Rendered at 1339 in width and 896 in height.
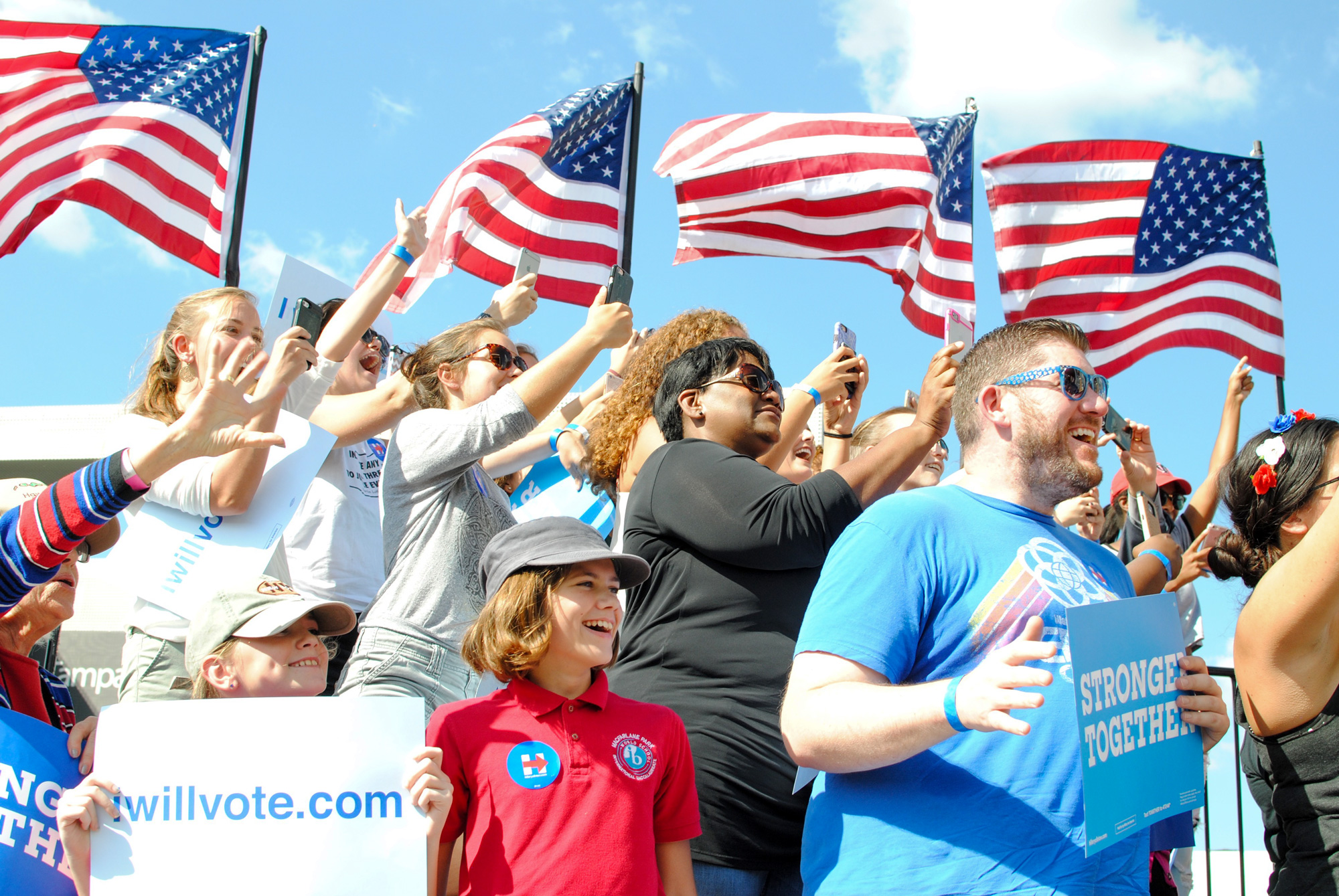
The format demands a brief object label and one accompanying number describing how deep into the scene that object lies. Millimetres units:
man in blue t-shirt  2021
